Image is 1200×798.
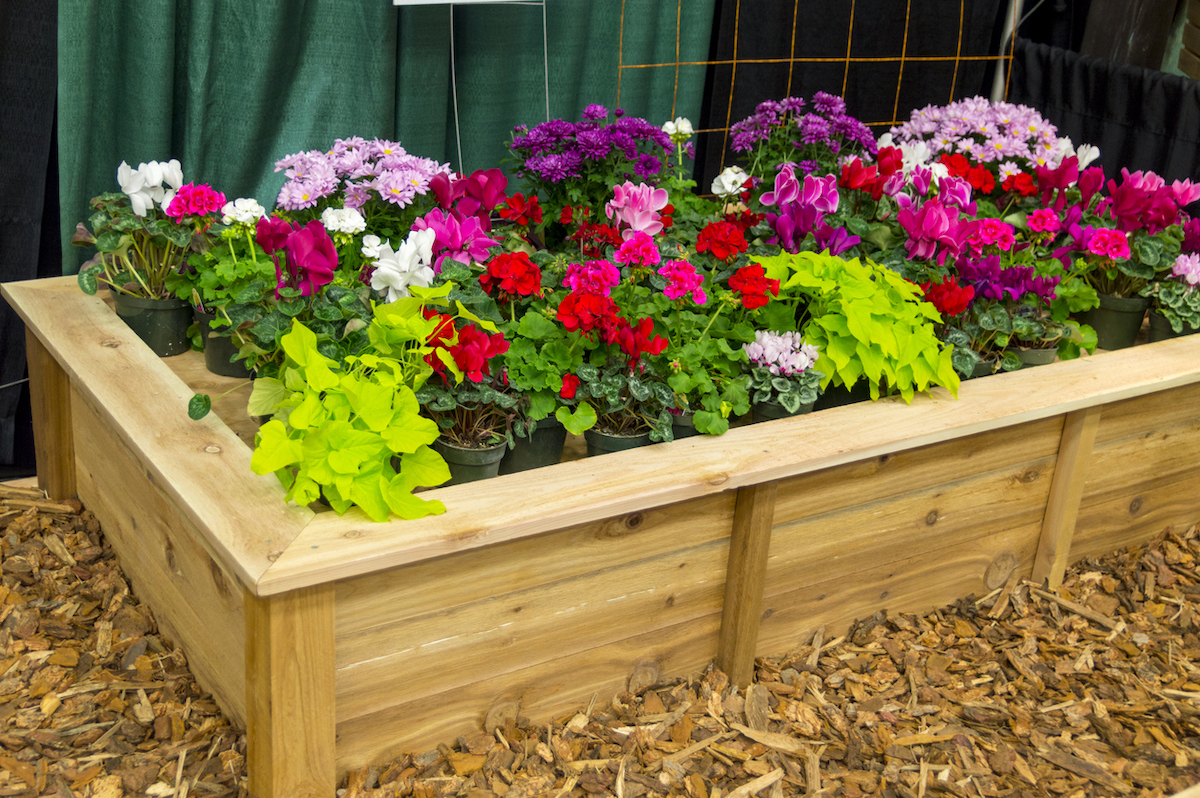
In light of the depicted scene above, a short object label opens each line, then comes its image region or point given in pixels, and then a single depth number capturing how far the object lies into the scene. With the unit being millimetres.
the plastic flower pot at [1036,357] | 2156
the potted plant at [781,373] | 1841
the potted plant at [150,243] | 2002
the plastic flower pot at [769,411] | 1862
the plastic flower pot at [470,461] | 1622
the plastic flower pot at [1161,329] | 2393
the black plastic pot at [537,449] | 1711
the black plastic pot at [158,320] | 2023
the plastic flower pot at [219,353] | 1964
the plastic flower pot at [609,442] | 1735
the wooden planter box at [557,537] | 1451
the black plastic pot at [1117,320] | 2355
